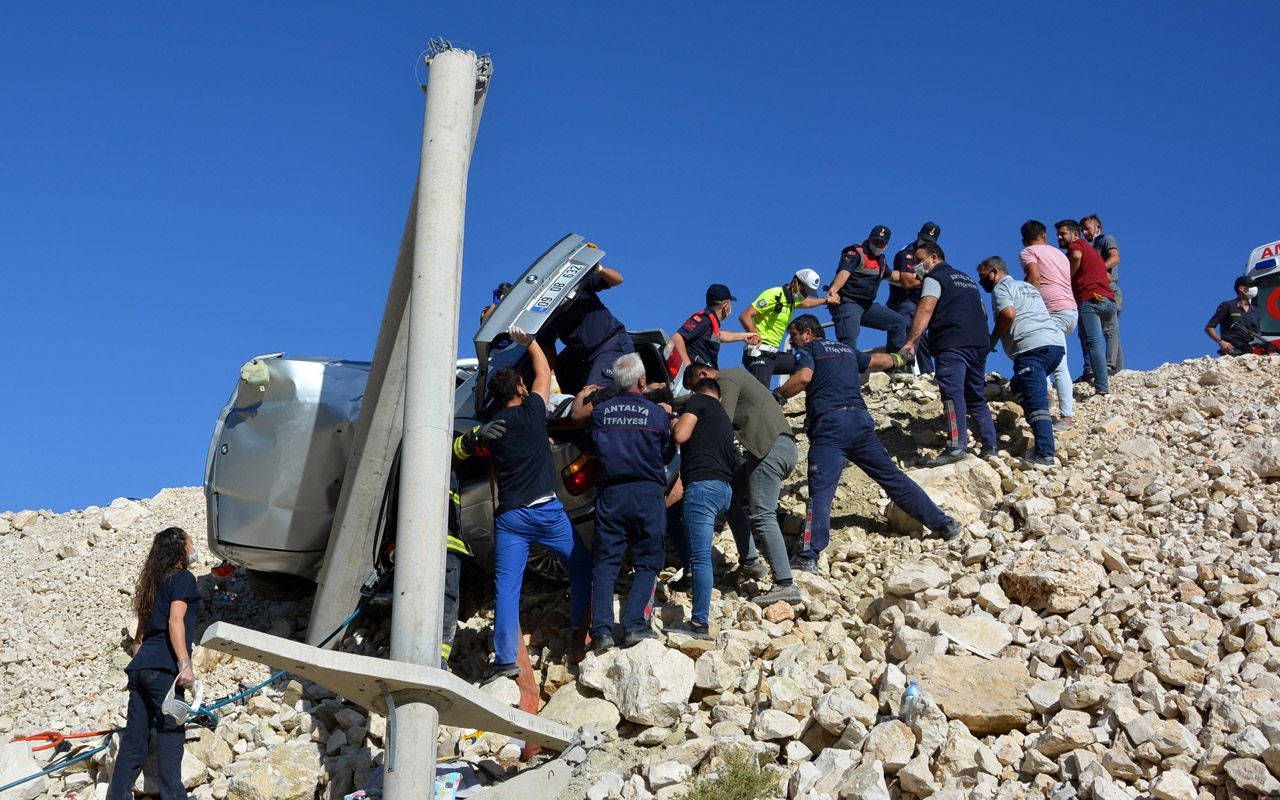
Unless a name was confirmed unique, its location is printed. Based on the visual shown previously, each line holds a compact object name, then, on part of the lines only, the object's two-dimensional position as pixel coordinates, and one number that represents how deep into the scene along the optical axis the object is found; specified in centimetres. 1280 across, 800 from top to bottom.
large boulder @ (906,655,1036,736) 655
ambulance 1335
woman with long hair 693
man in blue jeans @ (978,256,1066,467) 1008
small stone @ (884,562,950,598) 805
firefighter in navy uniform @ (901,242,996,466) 1005
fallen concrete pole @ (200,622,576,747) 632
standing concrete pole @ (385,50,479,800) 662
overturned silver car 822
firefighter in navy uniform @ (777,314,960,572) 883
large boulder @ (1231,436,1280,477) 903
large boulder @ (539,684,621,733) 718
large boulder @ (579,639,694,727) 712
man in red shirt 1176
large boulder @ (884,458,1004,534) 948
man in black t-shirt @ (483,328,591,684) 764
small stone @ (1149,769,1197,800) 559
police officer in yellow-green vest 1190
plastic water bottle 646
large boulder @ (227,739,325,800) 705
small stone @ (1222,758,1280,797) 549
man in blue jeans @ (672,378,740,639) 799
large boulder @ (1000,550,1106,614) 766
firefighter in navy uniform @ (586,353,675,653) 768
